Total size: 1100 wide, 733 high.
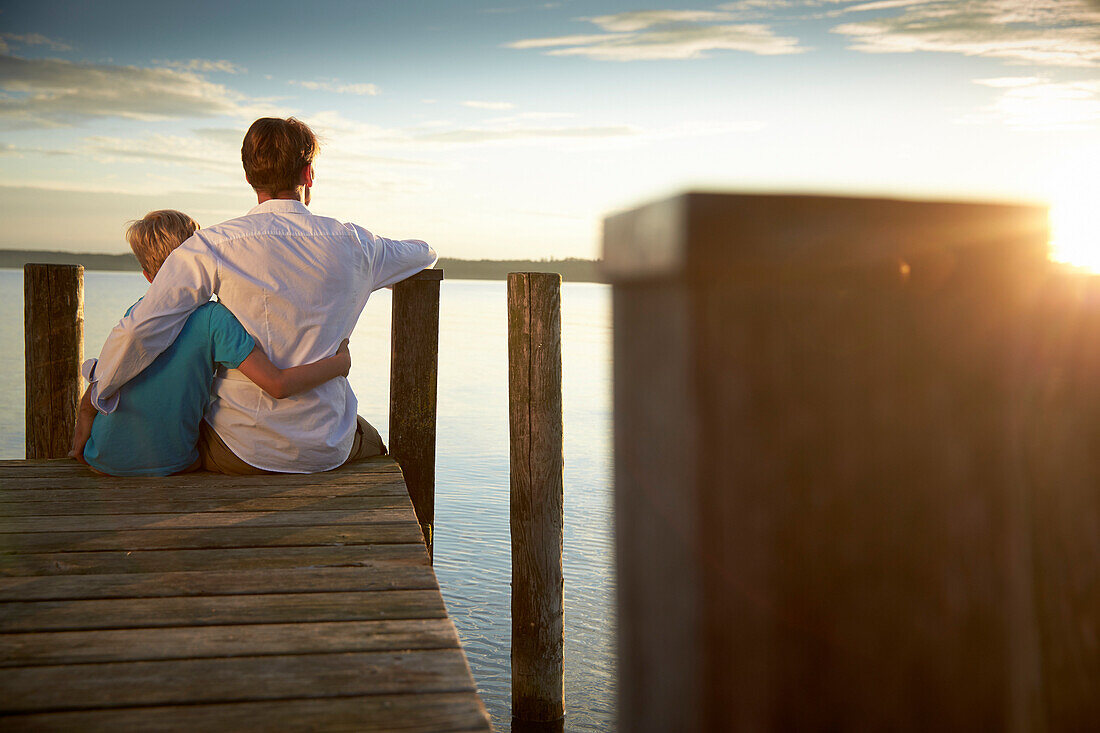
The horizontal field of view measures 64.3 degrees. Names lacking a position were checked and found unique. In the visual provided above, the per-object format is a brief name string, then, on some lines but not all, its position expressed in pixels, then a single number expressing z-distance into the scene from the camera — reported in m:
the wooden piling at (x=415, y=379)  3.66
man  2.89
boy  2.96
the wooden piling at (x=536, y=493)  3.44
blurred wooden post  0.50
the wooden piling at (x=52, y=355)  3.97
